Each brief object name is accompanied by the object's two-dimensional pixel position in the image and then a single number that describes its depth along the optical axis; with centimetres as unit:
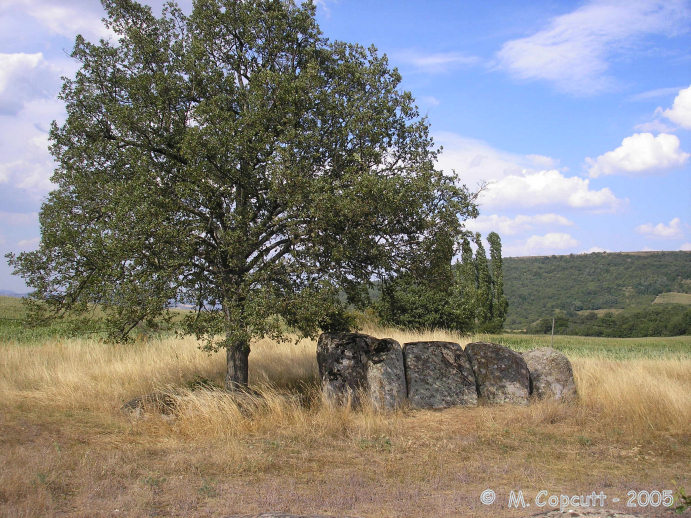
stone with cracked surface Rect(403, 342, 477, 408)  1226
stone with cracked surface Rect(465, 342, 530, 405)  1259
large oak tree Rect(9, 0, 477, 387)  990
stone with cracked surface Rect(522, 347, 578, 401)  1283
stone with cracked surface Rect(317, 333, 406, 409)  1183
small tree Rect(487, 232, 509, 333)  4231
